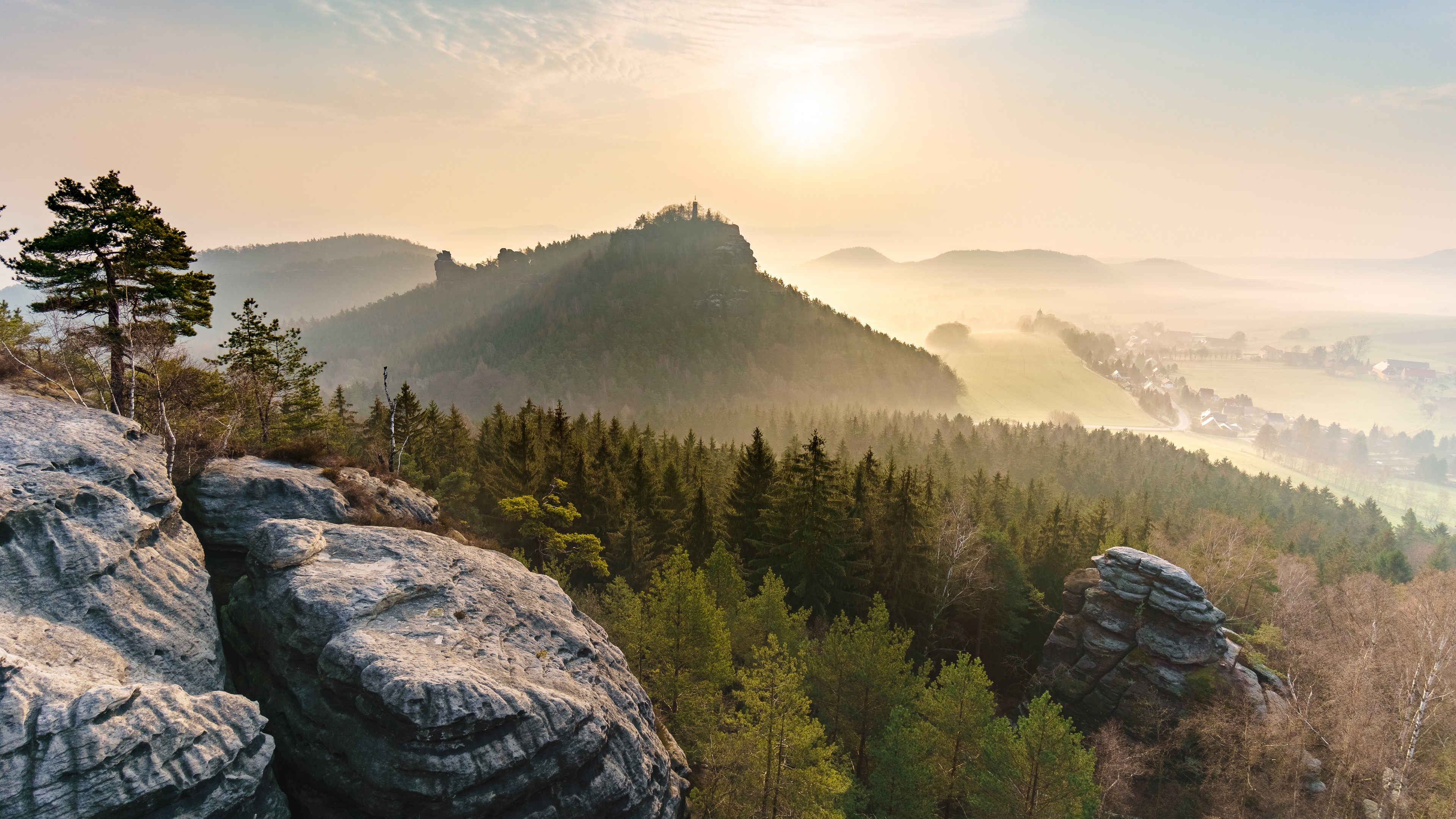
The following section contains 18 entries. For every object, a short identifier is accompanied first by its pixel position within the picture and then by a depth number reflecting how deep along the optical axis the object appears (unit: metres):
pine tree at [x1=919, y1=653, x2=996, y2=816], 26.97
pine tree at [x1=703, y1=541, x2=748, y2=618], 35.53
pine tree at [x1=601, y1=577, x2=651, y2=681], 28.38
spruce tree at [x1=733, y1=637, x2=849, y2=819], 22.88
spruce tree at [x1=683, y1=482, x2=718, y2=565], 44.50
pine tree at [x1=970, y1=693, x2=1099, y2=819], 24.12
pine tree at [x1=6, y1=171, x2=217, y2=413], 22.84
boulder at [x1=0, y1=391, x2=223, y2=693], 15.21
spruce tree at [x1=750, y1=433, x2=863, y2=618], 41.28
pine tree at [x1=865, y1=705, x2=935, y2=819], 26.42
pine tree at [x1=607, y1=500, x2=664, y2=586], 42.19
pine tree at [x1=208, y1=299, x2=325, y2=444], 33.21
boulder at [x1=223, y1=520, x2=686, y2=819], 15.09
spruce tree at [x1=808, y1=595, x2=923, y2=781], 30.36
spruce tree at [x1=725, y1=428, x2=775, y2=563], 45.47
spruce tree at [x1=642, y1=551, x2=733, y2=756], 26.81
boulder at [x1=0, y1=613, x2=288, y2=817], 11.58
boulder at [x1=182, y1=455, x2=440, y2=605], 21.86
